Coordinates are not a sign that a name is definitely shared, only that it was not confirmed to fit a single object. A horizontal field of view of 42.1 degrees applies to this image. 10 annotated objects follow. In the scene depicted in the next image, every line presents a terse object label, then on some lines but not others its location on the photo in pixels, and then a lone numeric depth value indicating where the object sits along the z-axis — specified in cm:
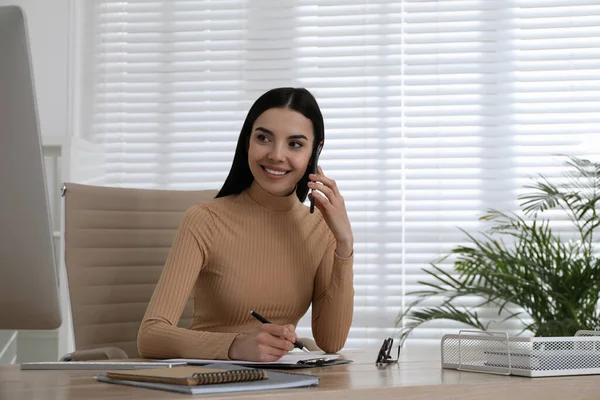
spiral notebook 97
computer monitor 82
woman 186
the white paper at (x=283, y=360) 136
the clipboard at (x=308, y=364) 133
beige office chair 221
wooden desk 100
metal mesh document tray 121
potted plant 296
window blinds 353
